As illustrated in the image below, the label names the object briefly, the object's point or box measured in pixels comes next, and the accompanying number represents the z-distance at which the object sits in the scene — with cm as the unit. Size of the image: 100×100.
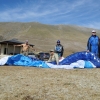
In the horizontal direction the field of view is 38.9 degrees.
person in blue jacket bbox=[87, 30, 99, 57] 745
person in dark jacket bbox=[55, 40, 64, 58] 824
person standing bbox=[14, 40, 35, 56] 938
